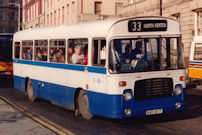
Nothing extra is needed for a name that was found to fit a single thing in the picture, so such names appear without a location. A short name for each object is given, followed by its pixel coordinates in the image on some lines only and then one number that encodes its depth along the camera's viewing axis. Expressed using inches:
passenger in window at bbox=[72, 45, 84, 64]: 453.9
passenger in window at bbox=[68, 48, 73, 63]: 476.4
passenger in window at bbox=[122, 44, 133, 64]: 392.2
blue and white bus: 391.9
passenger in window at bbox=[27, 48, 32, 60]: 625.0
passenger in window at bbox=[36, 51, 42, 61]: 581.7
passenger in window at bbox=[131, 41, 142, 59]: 398.0
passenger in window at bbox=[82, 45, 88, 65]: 438.3
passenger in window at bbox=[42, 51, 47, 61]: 562.0
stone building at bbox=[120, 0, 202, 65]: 1016.2
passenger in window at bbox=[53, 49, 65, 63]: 501.7
